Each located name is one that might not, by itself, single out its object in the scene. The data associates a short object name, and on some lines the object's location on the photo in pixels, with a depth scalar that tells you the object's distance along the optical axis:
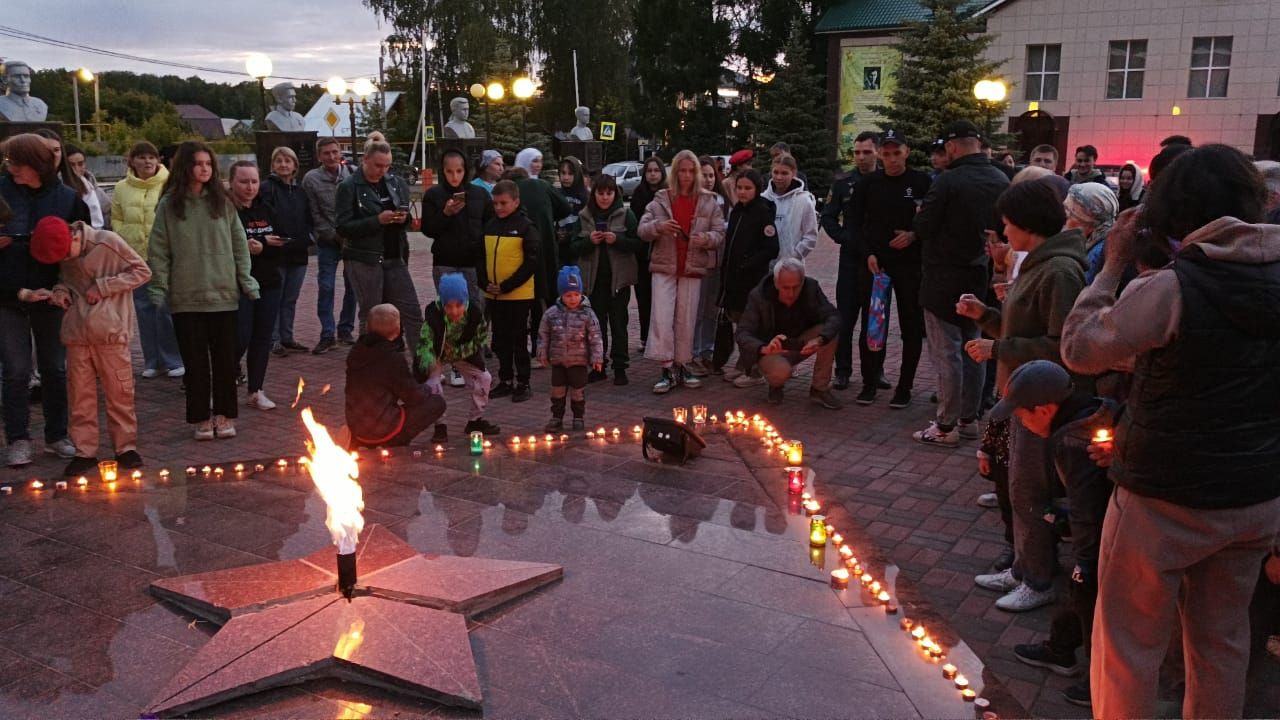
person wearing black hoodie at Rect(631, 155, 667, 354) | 9.30
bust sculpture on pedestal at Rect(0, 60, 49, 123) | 10.87
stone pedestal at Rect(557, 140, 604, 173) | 22.36
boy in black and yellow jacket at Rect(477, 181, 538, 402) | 8.21
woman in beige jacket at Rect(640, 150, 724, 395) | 8.51
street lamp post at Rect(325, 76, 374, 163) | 27.28
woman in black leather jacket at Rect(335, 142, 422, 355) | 8.81
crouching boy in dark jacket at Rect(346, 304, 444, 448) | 6.43
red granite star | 3.49
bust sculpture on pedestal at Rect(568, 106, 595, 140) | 22.19
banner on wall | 34.22
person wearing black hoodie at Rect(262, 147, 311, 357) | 9.17
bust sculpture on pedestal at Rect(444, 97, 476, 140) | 17.67
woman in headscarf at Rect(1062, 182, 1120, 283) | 5.23
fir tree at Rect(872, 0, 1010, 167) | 22.50
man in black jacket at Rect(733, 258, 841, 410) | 7.80
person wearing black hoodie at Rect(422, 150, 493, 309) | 8.55
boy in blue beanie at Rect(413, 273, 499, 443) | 6.91
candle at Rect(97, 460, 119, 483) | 5.97
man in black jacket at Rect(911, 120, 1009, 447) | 6.83
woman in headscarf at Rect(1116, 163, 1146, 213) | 8.98
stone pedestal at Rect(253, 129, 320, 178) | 15.45
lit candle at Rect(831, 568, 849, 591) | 4.45
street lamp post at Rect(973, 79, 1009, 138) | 20.77
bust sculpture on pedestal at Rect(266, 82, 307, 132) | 15.42
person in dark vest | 2.57
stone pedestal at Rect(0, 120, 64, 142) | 10.38
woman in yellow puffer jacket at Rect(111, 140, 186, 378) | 8.49
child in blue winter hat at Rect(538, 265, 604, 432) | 7.10
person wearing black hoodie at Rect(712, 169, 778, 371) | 8.41
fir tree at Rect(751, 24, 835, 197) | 28.69
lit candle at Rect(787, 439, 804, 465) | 6.28
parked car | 33.47
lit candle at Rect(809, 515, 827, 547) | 4.84
